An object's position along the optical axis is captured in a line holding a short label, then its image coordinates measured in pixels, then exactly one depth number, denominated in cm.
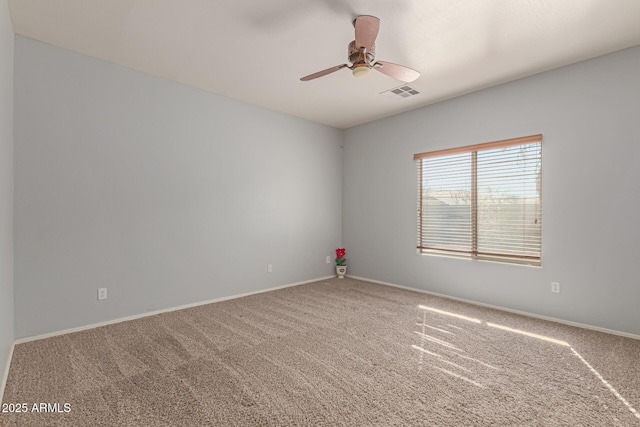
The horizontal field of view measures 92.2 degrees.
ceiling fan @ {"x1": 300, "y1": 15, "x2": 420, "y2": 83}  232
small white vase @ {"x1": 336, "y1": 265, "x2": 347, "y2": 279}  542
